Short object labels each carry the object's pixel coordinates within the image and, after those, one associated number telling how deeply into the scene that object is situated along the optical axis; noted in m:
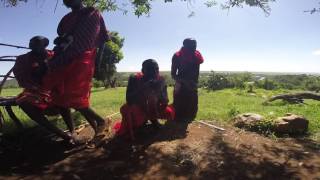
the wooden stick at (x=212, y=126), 4.00
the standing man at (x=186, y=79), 4.60
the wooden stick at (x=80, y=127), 3.91
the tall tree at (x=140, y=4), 4.52
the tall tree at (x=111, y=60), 22.15
